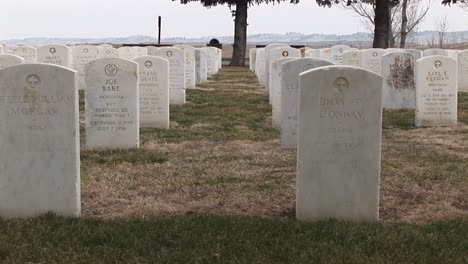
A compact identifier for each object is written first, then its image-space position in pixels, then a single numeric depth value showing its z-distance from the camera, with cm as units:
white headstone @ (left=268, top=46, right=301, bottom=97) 1417
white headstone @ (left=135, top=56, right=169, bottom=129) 1002
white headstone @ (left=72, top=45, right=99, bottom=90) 1662
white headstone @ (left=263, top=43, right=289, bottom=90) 1668
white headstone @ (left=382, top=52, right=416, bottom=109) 1322
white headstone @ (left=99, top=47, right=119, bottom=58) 1686
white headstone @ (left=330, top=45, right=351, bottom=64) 1808
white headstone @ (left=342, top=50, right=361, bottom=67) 1512
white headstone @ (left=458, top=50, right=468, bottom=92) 1727
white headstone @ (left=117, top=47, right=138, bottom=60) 2060
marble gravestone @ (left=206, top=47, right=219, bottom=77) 2544
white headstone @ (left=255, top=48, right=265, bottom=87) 2041
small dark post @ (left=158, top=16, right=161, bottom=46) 4473
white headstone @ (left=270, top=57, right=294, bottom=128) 1039
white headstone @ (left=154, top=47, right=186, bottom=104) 1332
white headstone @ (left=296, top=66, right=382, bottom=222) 511
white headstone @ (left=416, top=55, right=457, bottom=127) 1041
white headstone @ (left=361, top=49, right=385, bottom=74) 1516
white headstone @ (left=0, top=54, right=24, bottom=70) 1072
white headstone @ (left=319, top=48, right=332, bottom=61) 1905
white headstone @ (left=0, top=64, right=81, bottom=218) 514
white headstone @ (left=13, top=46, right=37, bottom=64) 1500
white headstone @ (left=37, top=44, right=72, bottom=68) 1477
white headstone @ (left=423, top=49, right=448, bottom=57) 1803
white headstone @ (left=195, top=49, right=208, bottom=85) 2041
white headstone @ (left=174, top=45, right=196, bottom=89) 1809
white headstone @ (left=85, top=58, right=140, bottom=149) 823
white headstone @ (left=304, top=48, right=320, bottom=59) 1956
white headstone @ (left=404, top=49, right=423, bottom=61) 1523
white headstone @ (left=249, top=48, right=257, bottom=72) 2930
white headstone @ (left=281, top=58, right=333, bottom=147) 844
